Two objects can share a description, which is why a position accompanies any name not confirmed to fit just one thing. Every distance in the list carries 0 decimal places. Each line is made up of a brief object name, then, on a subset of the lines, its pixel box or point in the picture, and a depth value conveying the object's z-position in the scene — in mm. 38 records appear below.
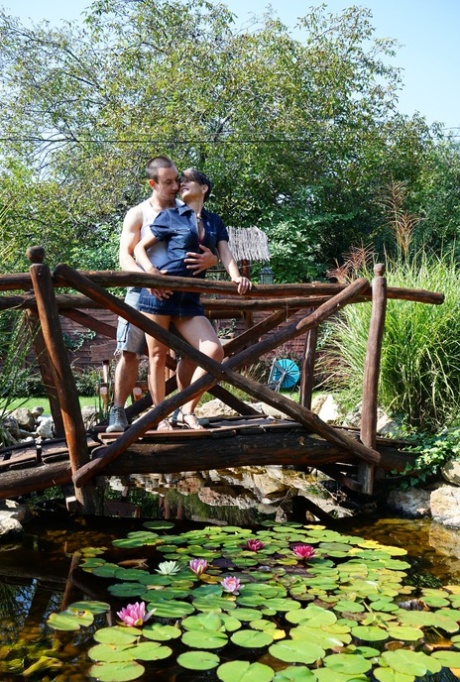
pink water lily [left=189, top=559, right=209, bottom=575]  3319
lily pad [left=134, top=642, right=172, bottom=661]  2469
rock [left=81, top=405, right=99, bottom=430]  7555
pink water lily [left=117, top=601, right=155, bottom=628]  2717
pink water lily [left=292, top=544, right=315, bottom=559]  3629
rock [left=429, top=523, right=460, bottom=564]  4047
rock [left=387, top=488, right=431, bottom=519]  4964
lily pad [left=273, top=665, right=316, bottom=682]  2316
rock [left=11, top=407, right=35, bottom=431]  7994
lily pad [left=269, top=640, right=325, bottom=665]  2463
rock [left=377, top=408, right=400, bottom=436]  5879
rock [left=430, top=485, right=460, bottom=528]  4700
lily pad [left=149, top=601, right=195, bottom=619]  2818
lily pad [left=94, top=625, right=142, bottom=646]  2613
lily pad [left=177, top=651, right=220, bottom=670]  2438
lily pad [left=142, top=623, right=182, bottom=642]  2619
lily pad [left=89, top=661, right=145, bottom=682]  2352
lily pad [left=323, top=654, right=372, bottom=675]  2393
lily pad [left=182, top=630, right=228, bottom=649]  2565
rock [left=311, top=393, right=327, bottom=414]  7860
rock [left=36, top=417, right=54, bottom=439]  7832
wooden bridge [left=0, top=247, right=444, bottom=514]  4066
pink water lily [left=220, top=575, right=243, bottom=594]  3074
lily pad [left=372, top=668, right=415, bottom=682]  2369
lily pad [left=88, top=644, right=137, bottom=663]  2486
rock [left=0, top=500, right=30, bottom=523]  4414
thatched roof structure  14406
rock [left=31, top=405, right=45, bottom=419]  8499
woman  4527
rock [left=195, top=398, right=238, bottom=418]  8086
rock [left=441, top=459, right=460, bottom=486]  5039
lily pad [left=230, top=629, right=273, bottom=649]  2564
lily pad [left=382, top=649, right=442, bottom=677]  2430
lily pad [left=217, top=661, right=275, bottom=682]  2318
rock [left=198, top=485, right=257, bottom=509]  5289
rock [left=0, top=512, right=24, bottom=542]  4168
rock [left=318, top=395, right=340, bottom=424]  6957
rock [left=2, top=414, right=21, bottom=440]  7074
